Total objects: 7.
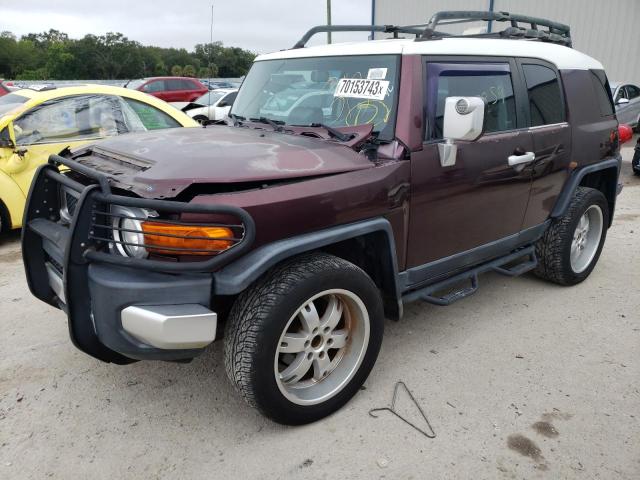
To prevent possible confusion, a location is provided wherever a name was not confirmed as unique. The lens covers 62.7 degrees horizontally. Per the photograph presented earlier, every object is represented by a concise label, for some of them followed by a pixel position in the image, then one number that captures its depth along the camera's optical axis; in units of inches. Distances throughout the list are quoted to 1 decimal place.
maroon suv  91.2
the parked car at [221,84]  1048.6
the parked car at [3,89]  503.0
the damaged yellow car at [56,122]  210.2
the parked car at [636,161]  375.6
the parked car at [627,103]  519.9
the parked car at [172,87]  747.4
